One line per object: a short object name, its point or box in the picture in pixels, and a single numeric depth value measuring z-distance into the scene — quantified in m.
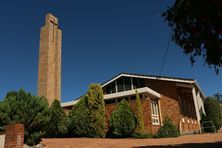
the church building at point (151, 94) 14.53
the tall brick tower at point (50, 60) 21.63
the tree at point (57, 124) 13.30
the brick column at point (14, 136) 4.90
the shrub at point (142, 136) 12.16
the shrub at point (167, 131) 12.67
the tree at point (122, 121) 12.44
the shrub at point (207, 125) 14.98
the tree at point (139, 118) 12.74
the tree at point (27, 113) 7.87
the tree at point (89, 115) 12.68
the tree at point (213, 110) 17.84
